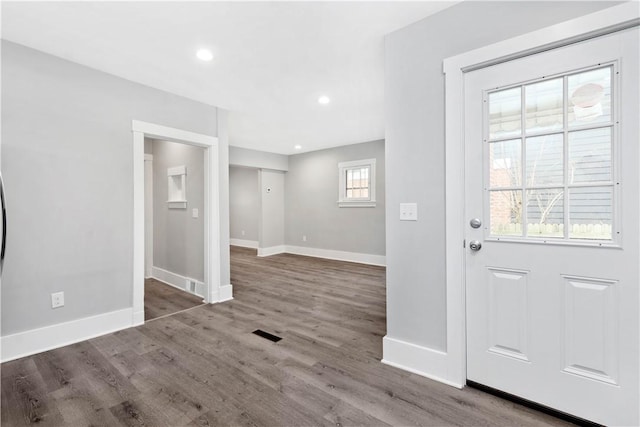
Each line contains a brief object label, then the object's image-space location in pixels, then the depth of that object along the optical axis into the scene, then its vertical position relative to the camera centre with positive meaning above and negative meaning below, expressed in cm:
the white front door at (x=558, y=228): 144 -9
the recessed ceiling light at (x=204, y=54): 240 +133
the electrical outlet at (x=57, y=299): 247 -72
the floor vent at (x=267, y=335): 261 -112
